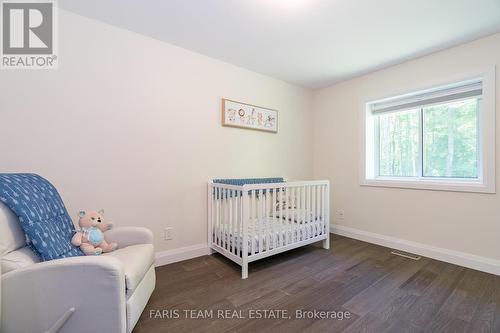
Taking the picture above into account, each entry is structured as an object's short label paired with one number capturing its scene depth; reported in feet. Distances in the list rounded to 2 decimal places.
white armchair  3.45
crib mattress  6.80
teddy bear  4.82
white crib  6.67
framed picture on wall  8.61
